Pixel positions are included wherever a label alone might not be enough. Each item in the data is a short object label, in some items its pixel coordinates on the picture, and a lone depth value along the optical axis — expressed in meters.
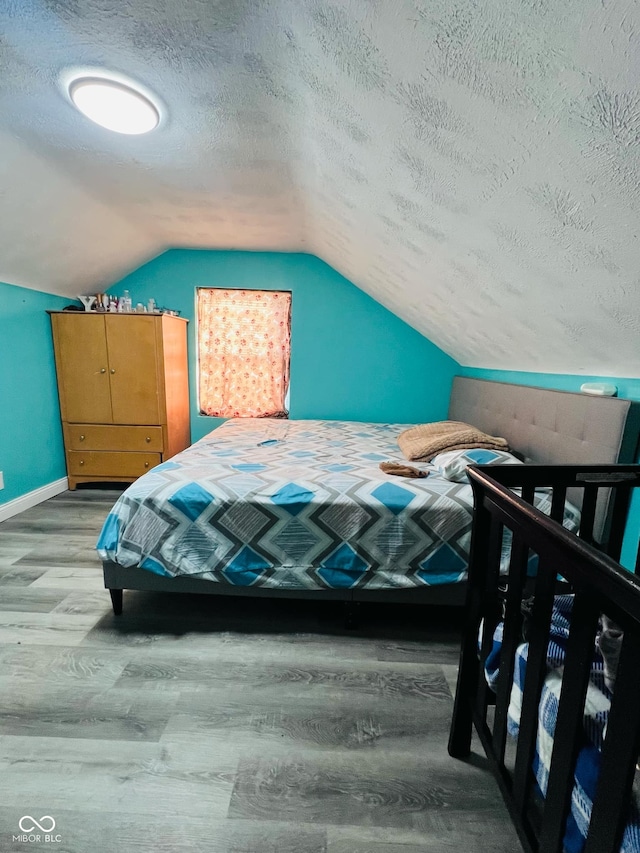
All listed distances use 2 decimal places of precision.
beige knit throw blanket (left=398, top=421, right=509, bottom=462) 2.16
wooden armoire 3.13
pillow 1.83
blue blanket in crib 0.64
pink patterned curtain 3.69
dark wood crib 0.51
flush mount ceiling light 1.43
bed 1.62
